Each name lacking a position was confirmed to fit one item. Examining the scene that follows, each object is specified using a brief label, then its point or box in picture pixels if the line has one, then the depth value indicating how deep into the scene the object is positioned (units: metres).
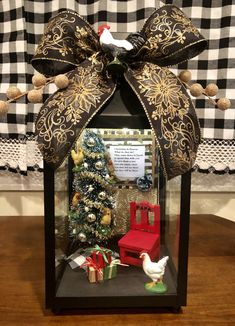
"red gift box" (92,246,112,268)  0.71
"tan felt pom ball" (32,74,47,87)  0.60
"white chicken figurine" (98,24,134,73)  0.60
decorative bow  0.57
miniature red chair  0.74
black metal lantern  0.60
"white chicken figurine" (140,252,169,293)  0.66
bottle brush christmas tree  0.81
